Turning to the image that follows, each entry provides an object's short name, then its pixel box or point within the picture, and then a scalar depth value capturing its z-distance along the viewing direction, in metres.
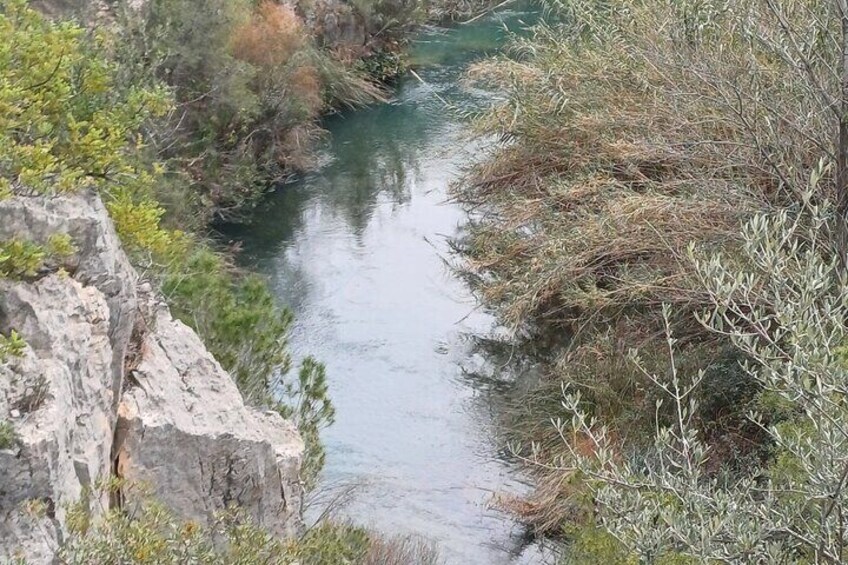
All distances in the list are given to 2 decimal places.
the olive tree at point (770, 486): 9.16
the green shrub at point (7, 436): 9.55
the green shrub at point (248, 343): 19.08
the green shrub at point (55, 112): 11.82
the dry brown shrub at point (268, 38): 41.72
